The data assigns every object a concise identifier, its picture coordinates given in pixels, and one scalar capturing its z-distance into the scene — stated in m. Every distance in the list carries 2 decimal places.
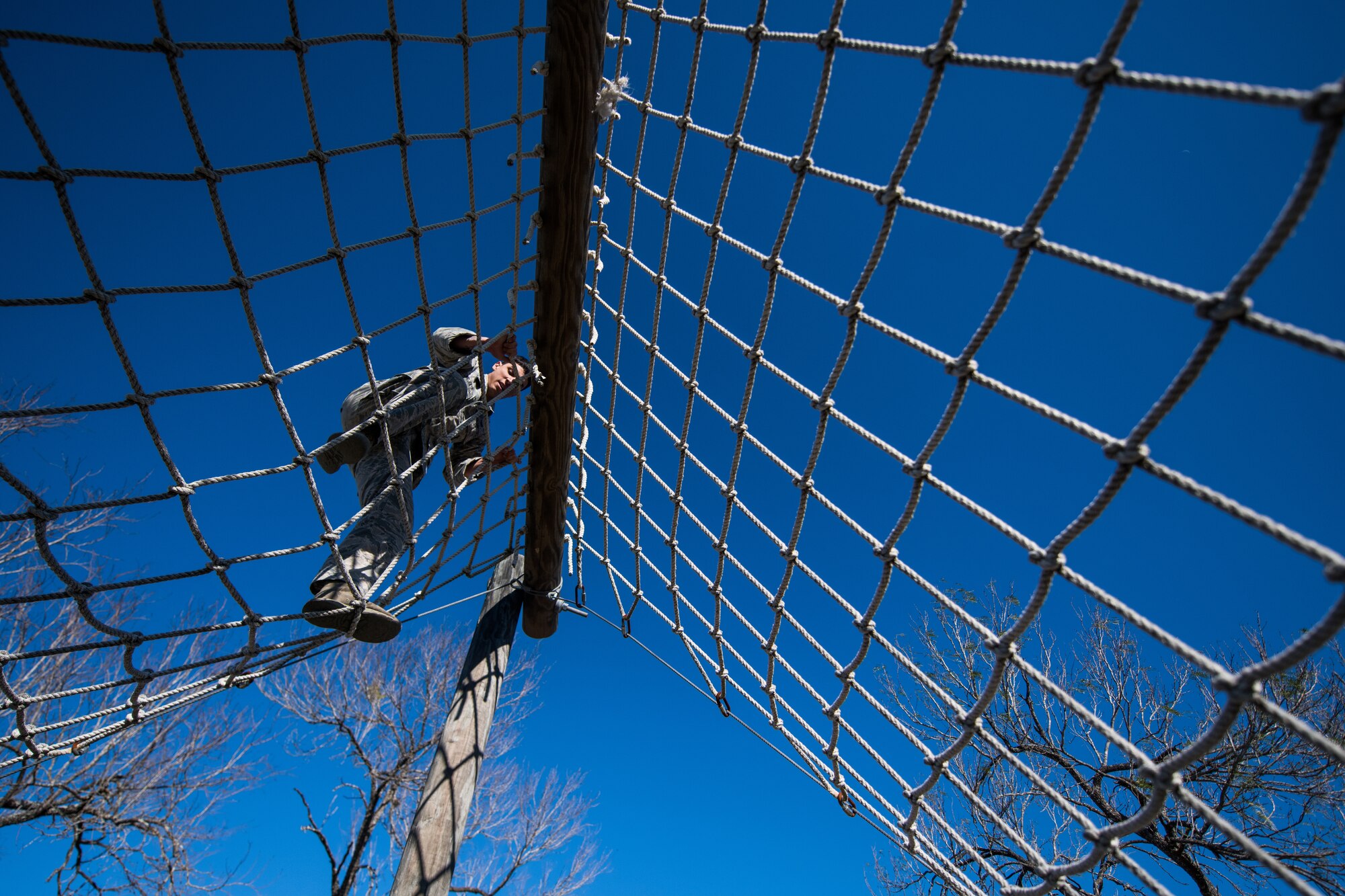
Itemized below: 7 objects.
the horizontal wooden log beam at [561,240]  1.68
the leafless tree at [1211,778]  4.13
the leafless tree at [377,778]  6.56
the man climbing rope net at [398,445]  1.88
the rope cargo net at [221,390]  1.41
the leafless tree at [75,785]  5.55
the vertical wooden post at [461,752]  2.08
